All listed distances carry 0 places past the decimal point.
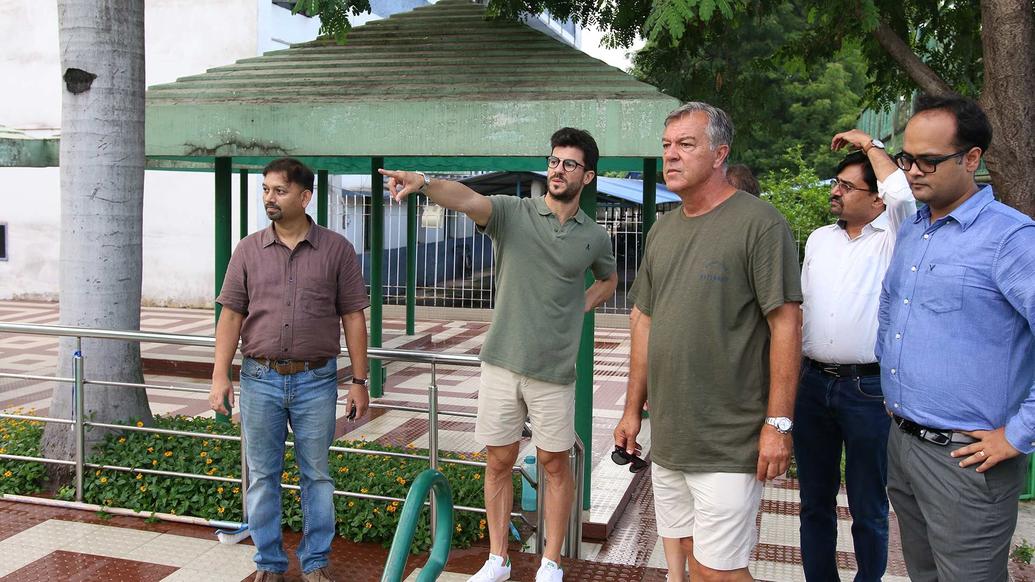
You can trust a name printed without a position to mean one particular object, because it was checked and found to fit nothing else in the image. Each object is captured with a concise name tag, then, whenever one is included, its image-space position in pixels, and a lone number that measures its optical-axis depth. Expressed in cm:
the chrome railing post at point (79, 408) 512
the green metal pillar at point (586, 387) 532
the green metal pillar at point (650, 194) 749
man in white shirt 338
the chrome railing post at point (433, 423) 448
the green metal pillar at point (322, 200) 1238
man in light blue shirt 252
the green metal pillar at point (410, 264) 1296
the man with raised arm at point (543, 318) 377
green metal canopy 488
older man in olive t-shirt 283
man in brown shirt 390
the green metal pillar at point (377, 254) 983
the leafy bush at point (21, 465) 537
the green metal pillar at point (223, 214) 742
